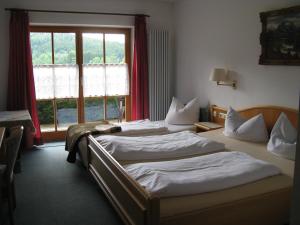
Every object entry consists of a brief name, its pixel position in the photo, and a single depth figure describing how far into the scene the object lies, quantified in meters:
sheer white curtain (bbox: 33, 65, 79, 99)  5.41
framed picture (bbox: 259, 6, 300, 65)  3.40
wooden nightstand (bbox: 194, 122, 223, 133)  4.59
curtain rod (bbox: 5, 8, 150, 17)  4.94
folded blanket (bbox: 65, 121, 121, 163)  4.17
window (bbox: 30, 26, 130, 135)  5.43
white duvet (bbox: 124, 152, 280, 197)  2.38
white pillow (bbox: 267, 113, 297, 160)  3.20
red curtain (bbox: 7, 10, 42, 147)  4.96
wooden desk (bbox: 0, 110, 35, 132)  4.18
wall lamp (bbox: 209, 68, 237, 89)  4.46
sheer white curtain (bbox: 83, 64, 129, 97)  5.73
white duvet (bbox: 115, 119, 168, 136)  4.20
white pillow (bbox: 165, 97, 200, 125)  5.01
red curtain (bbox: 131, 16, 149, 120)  5.73
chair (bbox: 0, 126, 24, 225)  2.70
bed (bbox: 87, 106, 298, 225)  2.18
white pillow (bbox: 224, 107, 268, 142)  3.76
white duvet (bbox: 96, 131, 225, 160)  3.21
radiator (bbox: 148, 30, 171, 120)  5.91
